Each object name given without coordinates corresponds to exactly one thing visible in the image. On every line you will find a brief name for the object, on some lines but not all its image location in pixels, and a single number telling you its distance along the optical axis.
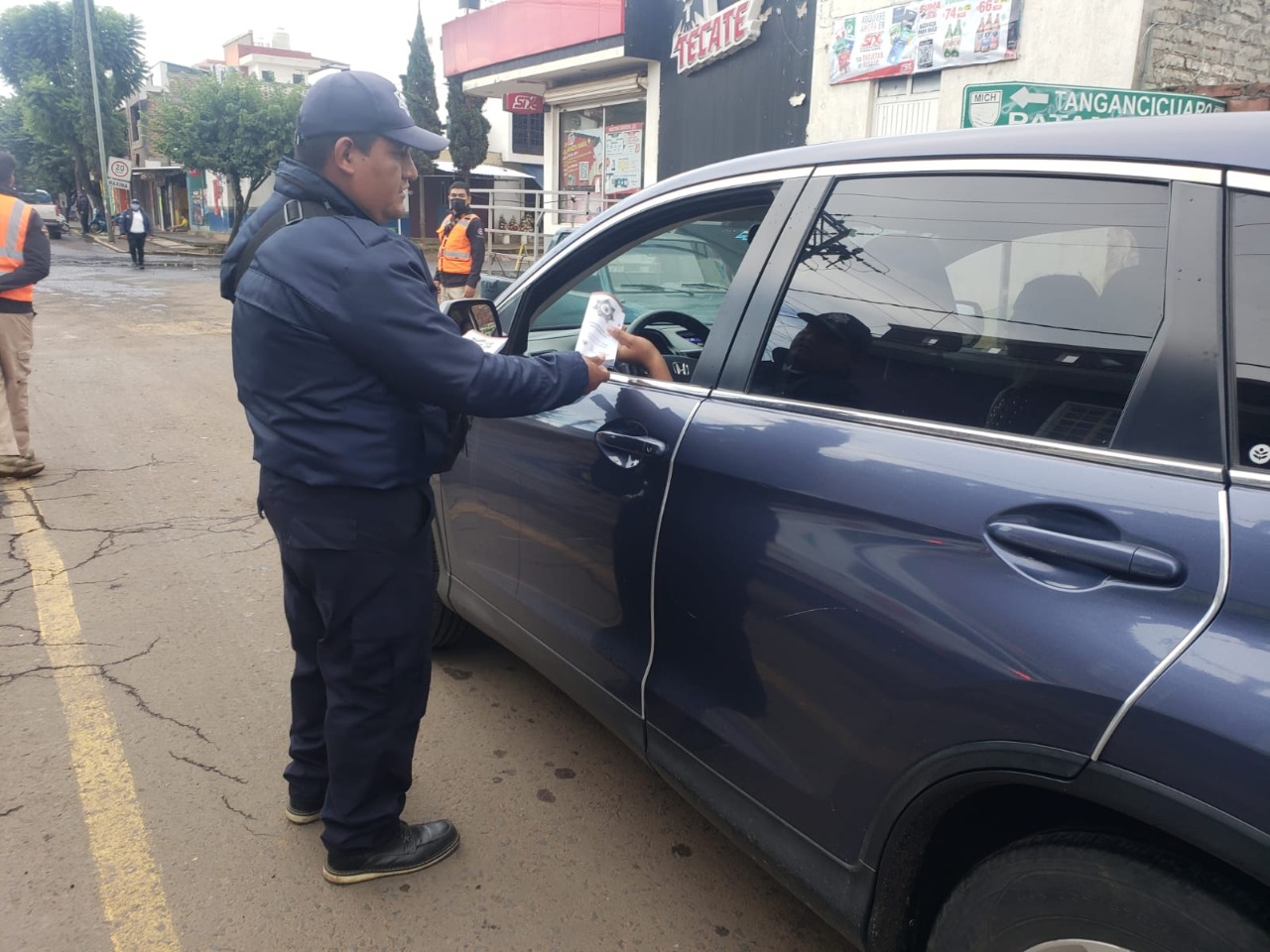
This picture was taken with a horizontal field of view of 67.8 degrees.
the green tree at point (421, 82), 35.22
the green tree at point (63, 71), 42.22
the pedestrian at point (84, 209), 40.38
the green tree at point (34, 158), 50.31
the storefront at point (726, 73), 11.20
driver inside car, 1.94
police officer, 2.00
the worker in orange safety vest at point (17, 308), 5.38
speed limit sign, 31.84
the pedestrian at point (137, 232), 23.31
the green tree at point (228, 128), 28.92
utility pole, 32.06
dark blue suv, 1.30
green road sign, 5.98
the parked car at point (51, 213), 37.84
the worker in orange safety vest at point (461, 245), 11.47
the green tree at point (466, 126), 31.80
